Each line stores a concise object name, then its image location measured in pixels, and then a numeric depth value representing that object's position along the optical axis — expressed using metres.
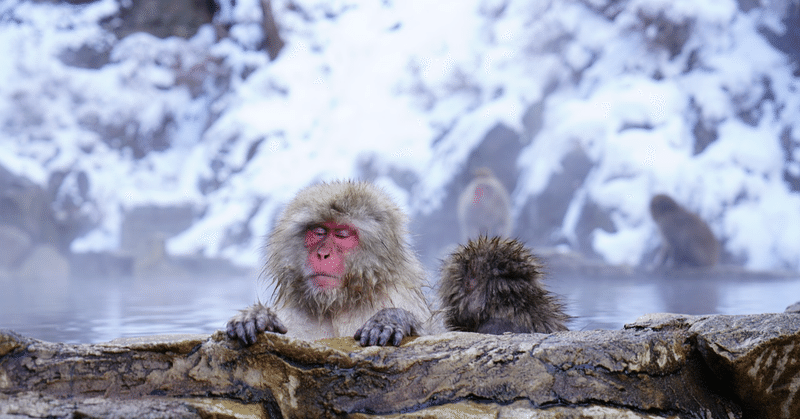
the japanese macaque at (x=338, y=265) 4.63
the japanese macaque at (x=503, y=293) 4.67
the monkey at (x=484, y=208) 13.64
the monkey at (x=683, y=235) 11.64
